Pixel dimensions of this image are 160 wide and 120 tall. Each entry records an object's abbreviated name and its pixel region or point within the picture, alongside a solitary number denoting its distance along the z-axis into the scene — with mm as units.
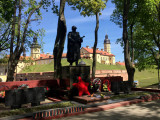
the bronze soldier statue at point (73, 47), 9914
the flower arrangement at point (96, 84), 11697
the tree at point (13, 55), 12172
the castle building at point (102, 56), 78912
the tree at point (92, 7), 16844
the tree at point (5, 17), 14565
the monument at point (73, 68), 9008
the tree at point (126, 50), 12961
